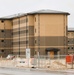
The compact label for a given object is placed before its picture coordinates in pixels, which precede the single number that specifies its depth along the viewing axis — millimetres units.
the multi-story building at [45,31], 98562
